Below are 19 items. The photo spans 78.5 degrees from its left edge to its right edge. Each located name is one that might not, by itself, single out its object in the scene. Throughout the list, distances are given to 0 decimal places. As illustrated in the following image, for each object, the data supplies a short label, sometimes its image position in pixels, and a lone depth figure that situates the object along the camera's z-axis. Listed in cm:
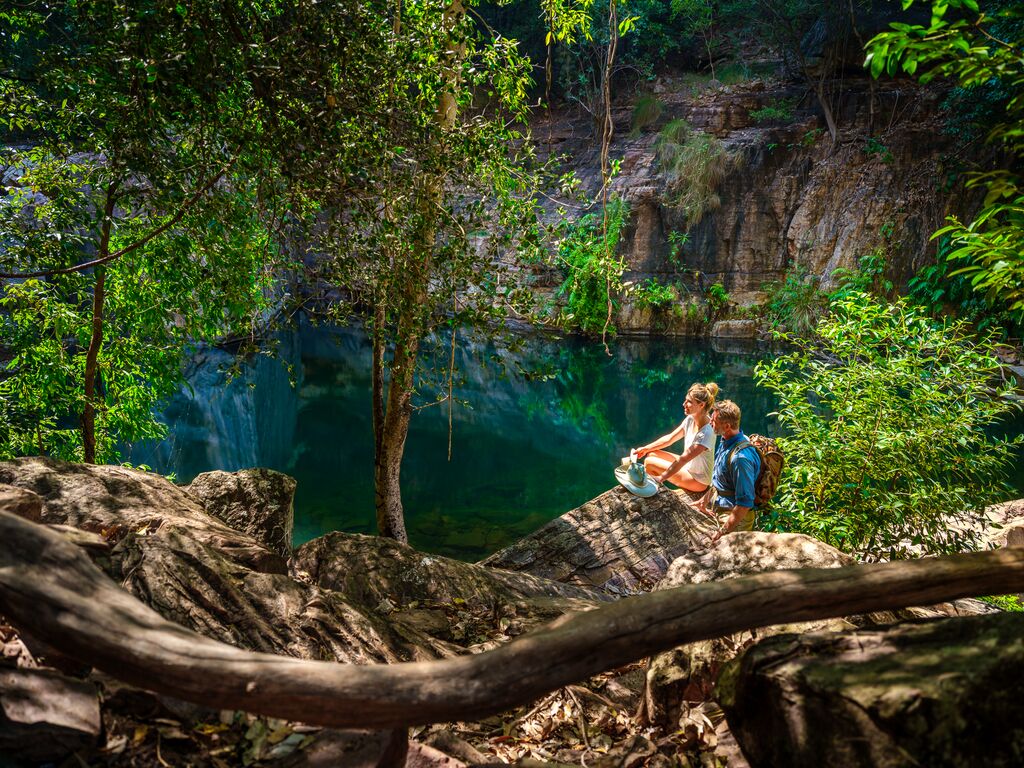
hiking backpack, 492
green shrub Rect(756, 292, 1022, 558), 406
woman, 589
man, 471
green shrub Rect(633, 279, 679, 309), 2100
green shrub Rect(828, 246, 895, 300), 1848
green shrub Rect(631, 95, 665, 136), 2514
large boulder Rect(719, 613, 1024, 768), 158
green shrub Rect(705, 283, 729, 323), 2106
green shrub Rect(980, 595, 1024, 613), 416
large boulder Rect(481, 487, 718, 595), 539
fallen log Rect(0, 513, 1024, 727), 161
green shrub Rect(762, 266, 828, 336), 1938
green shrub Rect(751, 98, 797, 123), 2200
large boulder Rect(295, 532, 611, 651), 362
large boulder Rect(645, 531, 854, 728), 259
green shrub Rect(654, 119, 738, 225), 2147
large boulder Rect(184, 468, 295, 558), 448
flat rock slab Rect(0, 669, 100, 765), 162
